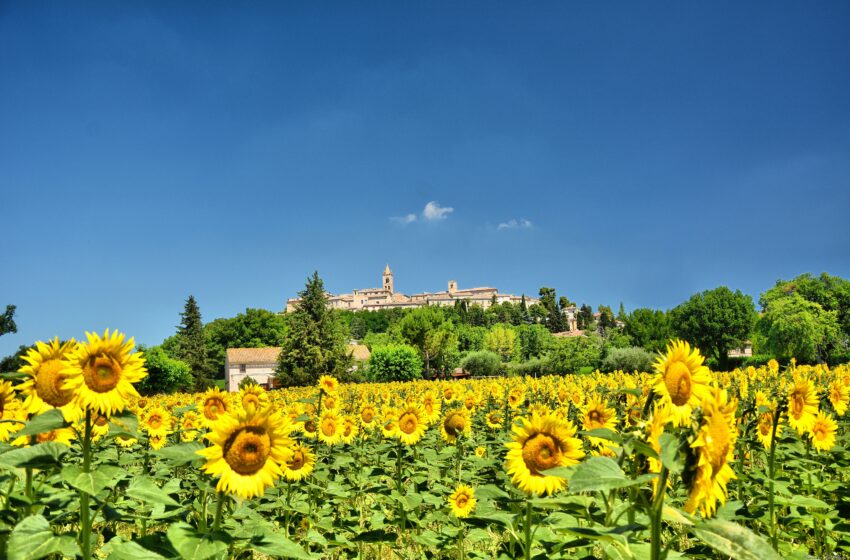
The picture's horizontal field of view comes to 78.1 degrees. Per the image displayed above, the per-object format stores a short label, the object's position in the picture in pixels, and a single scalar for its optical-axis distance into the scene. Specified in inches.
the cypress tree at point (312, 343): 1834.4
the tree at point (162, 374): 1624.0
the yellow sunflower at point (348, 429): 229.2
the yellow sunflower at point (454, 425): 208.8
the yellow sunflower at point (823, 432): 187.8
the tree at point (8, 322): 1589.6
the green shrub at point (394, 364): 1674.5
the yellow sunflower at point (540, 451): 111.7
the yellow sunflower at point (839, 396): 200.5
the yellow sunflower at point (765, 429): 178.3
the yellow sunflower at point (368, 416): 258.8
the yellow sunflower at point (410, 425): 209.9
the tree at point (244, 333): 3070.9
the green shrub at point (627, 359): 1370.6
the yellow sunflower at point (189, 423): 232.5
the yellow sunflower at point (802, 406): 156.5
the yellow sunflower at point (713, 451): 61.1
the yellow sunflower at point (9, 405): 114.6
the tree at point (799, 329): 1819.6
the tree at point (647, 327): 2731.3
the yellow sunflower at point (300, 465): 162.2
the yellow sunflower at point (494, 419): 281.2
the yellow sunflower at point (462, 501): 178.5
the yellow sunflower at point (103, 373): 90.0
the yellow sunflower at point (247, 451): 83.7
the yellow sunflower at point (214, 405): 151.4
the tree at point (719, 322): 2324.1
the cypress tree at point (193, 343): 2380.8
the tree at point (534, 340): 2645.2
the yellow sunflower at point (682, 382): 91.1
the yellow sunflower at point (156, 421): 224.7
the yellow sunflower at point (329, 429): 220.5
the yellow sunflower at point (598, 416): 152.5
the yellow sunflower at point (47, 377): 96.6
